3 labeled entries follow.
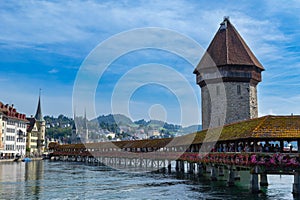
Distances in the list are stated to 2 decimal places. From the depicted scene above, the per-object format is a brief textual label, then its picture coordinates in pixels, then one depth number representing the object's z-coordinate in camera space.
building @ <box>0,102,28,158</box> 85.50
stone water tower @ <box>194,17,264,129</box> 46.19
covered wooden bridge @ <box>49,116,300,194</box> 22.02
